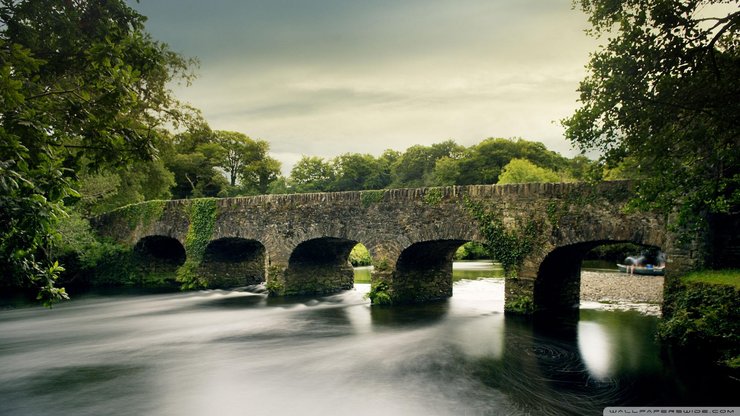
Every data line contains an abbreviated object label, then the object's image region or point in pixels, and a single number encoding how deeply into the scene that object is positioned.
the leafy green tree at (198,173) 44.48
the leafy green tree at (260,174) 50.12
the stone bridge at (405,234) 11.72
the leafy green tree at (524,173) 44.66
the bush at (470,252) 35.53
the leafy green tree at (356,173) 63.22
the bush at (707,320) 8.30
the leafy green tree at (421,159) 61.47
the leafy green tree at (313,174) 62.75
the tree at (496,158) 53.47
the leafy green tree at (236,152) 49.81
